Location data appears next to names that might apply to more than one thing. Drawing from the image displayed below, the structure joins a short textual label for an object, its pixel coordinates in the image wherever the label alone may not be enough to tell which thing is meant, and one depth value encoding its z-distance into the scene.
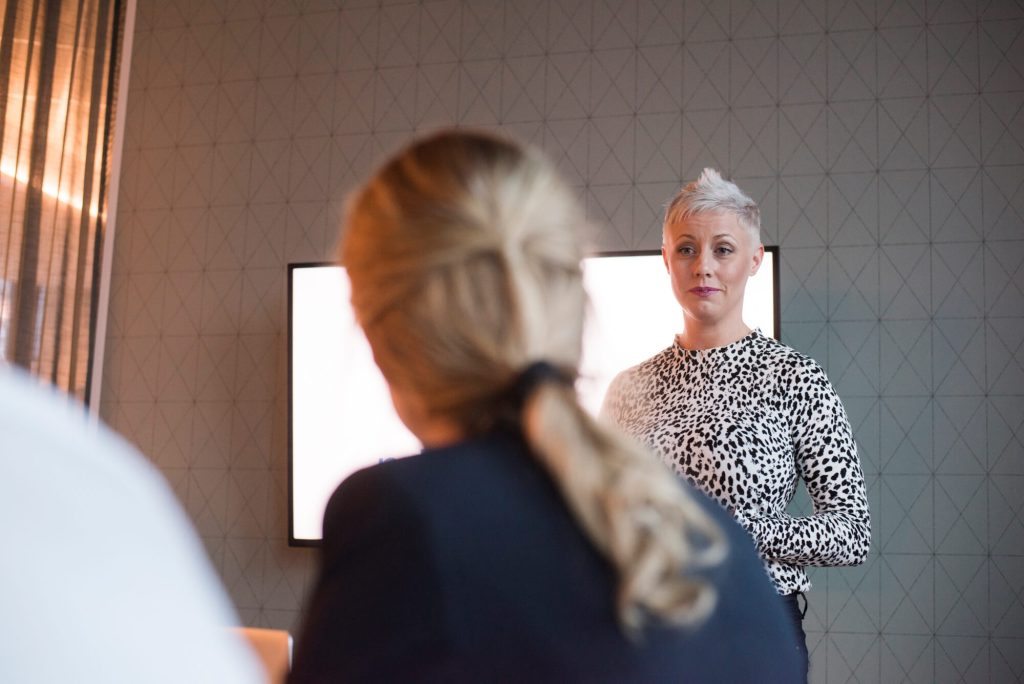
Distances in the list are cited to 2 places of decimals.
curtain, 3.80
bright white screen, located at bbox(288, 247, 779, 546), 3.29
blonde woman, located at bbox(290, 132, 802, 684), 0.74
